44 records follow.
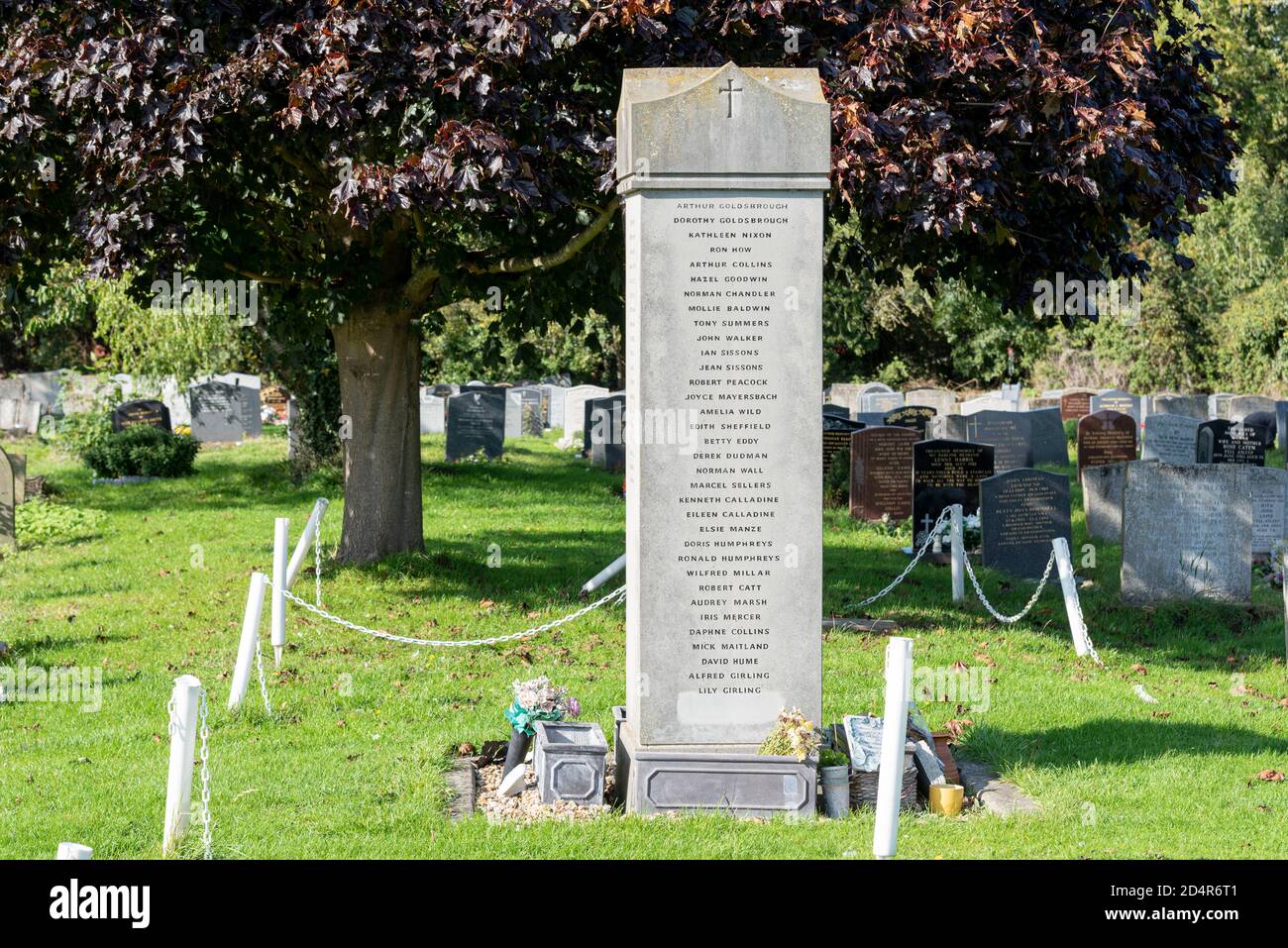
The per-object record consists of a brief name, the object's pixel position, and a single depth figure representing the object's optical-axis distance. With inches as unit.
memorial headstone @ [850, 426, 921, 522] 752.3
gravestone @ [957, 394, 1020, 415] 1370.4
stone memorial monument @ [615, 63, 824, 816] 285.4
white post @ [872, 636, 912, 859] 241.9
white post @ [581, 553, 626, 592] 524.1
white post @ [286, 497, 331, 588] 482.0
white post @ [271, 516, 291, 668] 428.5
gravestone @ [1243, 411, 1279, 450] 945.5
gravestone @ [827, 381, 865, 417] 1535.8
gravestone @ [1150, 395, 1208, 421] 1104.8
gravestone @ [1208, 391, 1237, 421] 1243.1
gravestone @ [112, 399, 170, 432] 999.0
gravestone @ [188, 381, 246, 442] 1182.9
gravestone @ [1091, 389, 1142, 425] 1262.3
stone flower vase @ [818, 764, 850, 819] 289.9
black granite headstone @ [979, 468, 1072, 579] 598.2
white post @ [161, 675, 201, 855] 243.8
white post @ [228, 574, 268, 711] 361.1
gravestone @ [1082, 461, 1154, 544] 687.7
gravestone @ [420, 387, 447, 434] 1301.7
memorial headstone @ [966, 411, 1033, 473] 909.2
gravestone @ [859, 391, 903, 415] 1320.1
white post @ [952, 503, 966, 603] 529.3
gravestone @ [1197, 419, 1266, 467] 761.0
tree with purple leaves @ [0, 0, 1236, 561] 420.5
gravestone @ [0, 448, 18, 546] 684.7
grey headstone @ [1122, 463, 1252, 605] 538.0
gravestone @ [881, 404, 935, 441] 961.5
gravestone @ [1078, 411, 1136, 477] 877.2
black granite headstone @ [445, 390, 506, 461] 1011.3
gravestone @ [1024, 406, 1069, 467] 995.9
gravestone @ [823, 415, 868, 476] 806.5
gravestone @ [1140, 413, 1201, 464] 845.8
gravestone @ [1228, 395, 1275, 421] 1232.8
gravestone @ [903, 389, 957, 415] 1391.5
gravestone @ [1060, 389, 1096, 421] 1337.4
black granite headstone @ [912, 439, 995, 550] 642.8
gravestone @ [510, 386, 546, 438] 1344.7
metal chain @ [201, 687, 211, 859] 239.0
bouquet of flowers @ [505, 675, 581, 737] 308.0
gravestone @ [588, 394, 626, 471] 998.4
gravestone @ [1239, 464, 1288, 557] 639.1
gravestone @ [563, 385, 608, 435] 1318.9
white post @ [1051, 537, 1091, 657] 464.1
